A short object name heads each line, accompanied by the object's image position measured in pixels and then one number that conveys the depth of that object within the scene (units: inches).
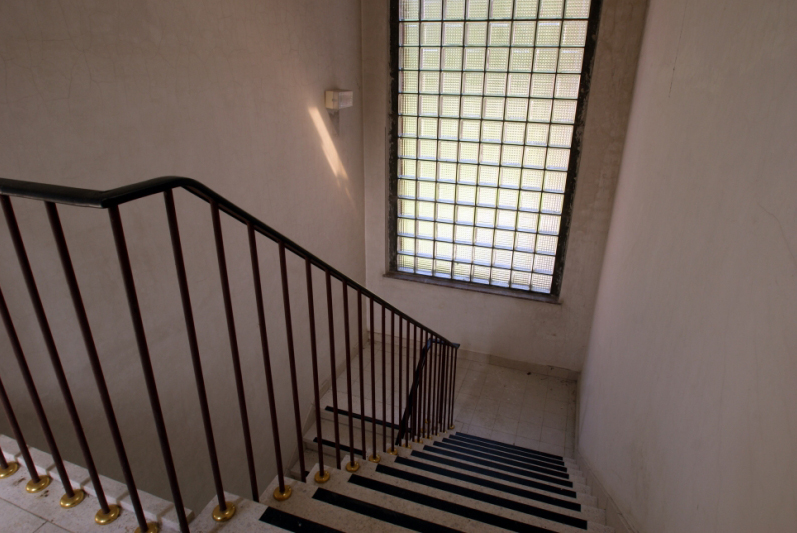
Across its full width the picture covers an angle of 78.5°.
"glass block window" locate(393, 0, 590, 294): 175.5
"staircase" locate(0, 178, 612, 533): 44.2
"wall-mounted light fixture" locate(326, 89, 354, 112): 170.2
